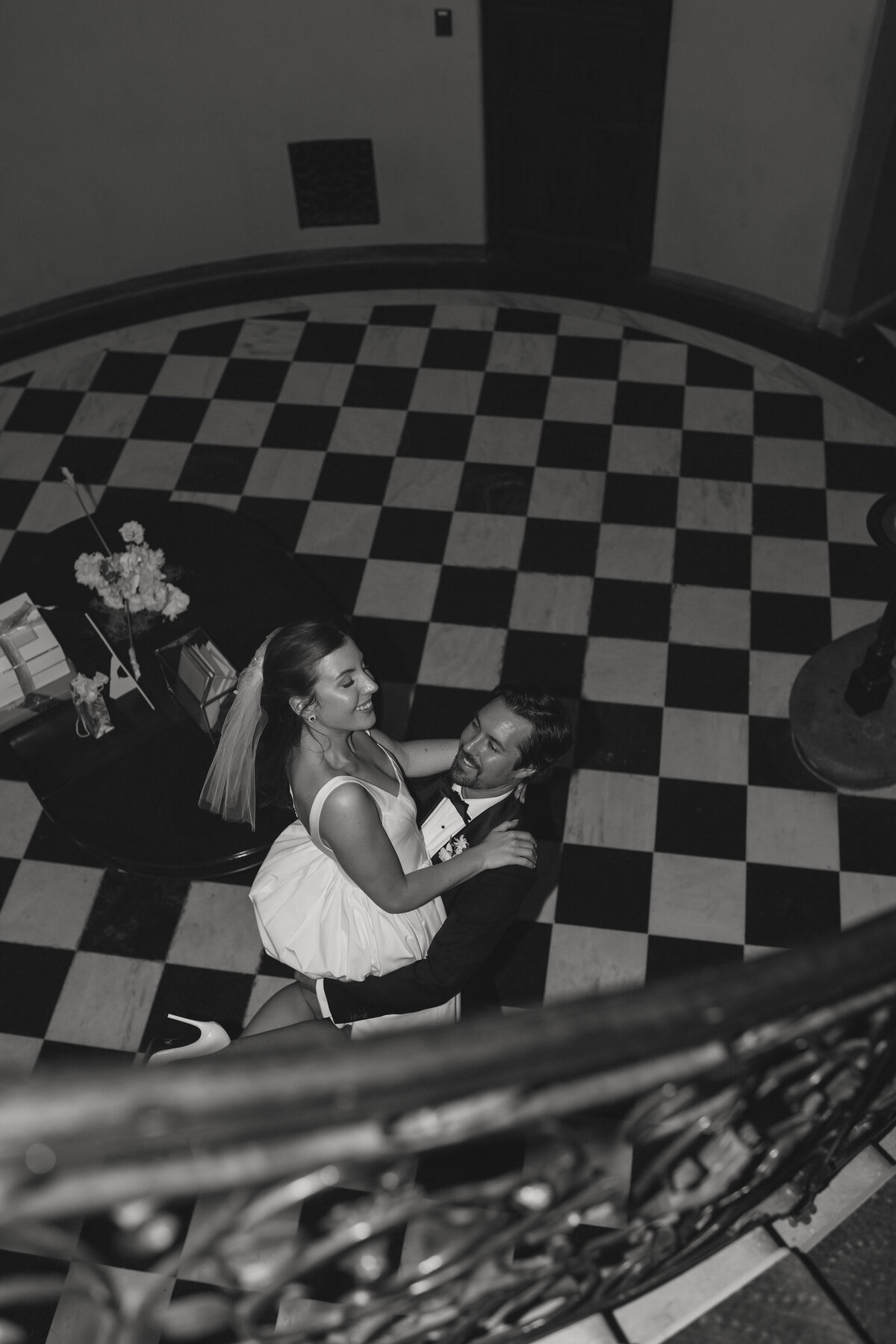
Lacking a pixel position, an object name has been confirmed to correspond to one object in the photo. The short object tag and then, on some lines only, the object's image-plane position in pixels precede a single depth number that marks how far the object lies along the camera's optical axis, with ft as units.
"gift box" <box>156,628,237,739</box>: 13.23
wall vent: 23.25
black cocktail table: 12.67
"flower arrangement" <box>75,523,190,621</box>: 14.05
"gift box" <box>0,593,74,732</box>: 13.91
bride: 10.75
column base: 15.60
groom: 10.50
